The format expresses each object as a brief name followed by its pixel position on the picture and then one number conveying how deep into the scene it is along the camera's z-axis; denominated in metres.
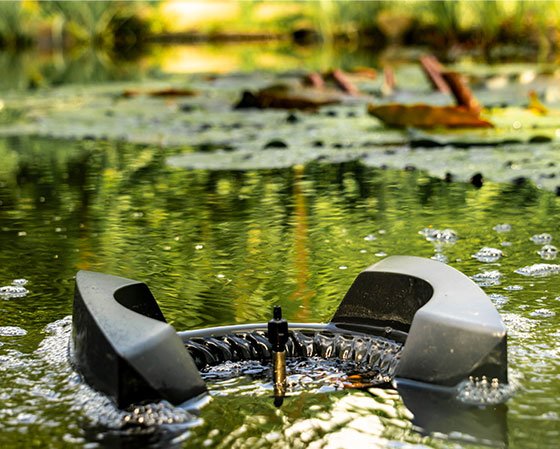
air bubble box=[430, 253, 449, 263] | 4.45
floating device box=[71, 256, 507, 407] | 2.81
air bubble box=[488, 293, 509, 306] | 3.79
